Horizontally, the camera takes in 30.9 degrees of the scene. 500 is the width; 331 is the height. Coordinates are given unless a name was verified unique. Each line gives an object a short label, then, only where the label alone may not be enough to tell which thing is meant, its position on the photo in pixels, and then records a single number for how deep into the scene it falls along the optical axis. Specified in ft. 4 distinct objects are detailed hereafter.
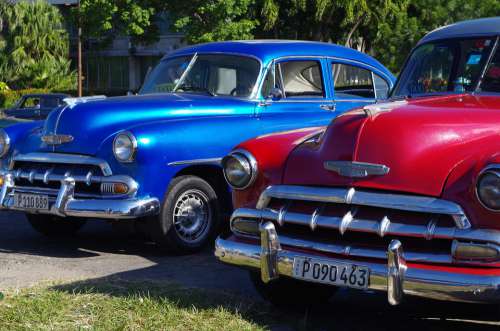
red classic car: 14.11
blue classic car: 23.36
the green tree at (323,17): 94.00
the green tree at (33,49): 134.00
